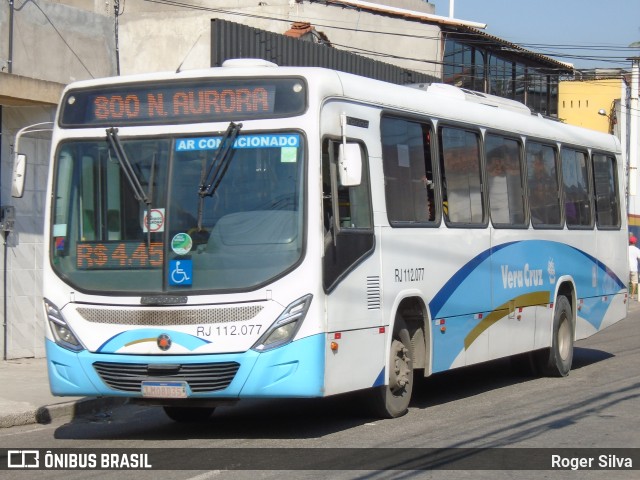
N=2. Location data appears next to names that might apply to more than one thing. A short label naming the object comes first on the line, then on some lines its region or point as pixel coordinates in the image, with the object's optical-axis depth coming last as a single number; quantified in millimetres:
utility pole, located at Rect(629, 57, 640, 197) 34669
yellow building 43875
